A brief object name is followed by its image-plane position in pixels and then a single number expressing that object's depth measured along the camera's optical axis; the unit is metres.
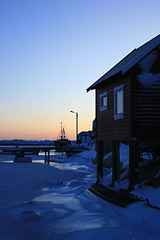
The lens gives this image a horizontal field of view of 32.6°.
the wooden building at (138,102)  15.74
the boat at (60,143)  93.43
